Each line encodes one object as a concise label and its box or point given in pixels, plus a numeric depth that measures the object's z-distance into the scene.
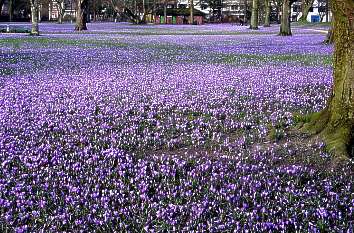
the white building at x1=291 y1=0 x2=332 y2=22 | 129.80
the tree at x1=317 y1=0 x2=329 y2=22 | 125.11
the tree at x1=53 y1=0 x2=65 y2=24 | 96.53
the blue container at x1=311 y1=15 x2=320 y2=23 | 144.62
